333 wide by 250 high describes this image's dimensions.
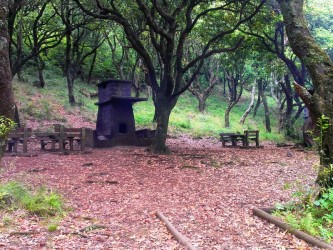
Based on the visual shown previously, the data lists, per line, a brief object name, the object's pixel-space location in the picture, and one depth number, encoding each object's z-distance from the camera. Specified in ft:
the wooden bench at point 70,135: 48.03
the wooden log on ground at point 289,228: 15.93
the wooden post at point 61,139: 47.78
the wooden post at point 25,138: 44.60
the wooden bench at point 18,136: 44.34
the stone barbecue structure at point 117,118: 58.18
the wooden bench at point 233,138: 64.03
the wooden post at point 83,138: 49.02
